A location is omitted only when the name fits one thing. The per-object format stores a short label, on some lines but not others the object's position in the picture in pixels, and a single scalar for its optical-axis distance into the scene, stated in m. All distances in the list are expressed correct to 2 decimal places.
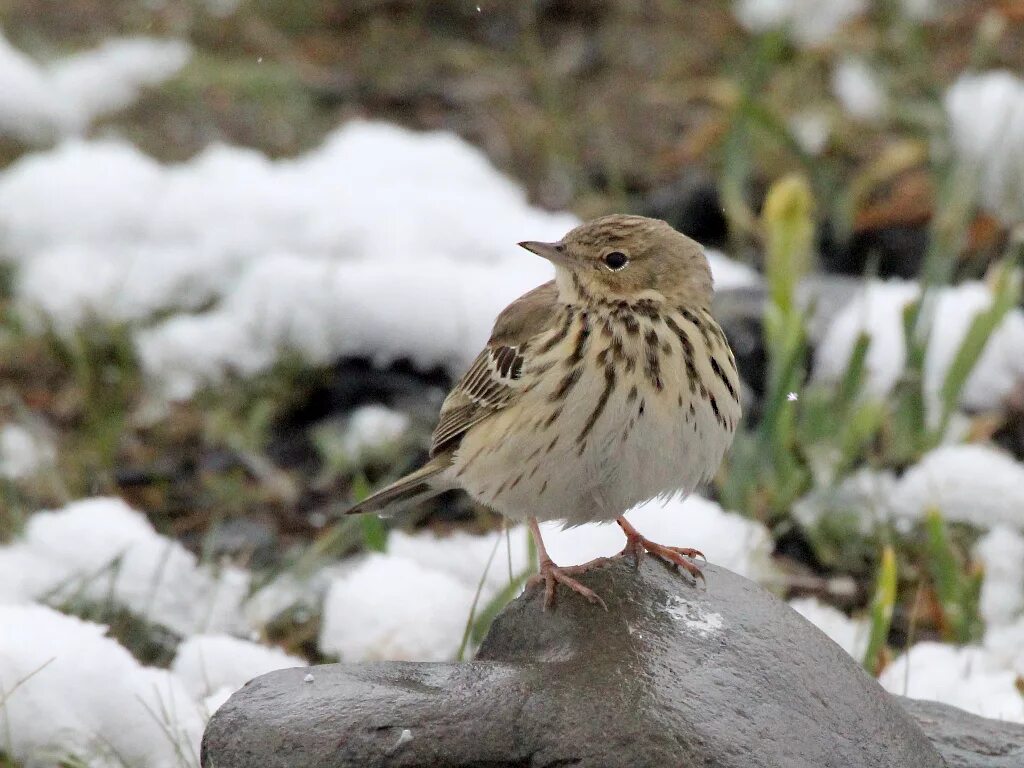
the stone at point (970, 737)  8.12
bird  8.27
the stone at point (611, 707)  7.15
